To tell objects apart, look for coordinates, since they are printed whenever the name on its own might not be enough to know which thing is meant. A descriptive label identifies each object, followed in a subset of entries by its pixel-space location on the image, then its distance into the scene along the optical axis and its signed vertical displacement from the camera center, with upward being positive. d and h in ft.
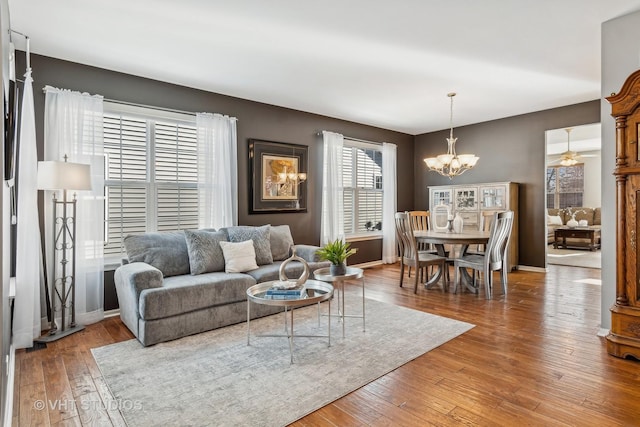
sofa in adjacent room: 28.89 -0.73
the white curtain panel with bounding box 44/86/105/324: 11.22 +1.24
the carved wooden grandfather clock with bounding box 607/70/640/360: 8.48 -0.32
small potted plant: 10.49 -1.39
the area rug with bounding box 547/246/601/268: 21.53 -3.27
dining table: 14.46 -1.22
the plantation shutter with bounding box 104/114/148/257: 12.61 +1.18
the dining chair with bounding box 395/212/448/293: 15.34 -2.08
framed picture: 16.34 +1.61
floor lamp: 9.85 -0.91
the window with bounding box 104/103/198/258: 12.69 +1.46
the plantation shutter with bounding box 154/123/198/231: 13.79 +1.37
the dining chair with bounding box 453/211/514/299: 14.01 -1.95
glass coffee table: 8.57 -2.21
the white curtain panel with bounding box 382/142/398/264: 22.26 +0.09
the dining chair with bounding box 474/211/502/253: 17.70 -0.57
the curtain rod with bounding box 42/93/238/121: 12.58 +3.91
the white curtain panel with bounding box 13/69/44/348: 9.50 -0.57
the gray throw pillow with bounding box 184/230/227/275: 12.04 -1.44
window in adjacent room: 32.12 +2.07
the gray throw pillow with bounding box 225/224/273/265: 13.48 -1.07
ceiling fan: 25.94 +3.71
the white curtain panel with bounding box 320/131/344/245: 18.88 +1.00
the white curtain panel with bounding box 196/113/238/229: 14.49 +1.67
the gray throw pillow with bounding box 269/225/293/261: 14.67 -1.38
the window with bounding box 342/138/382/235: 20.67 +1.40
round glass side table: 10.27 -1.94
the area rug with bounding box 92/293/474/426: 6.68 -3.68
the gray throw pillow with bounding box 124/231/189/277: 11.57 -1.34
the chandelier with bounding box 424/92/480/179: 15.17 +2.10
